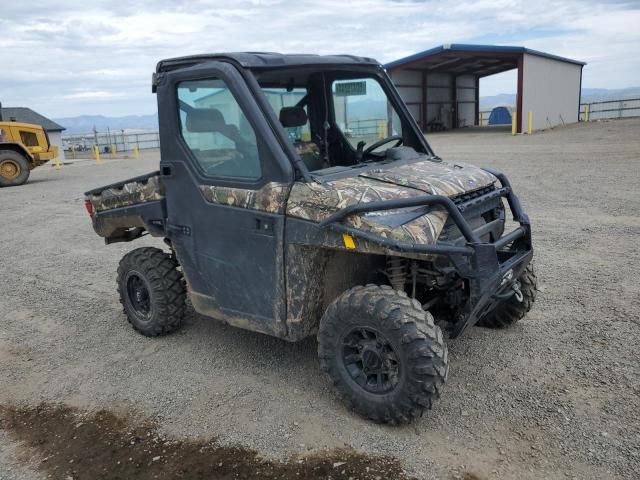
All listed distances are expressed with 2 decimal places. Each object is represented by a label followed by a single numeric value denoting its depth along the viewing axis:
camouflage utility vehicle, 3.27
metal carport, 27.69
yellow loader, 17.81
